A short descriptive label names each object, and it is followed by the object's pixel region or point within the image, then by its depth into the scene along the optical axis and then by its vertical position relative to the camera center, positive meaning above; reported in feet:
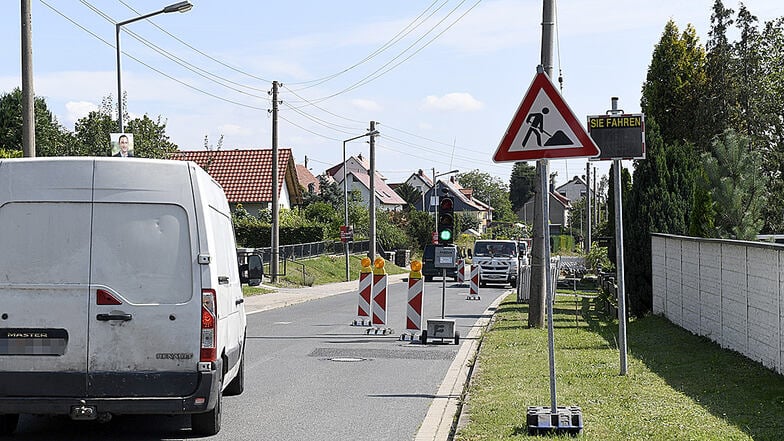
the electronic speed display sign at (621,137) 42.55 +4.68
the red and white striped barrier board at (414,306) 59.52 -3.37
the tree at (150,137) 138.99 +15.36
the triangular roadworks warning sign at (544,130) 29.03 +3.36
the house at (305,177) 319.47 +22.78
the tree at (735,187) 68.95 +4.21
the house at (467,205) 425.11 +18.92
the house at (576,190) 650.02 +37.81
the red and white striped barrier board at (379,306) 64.64 -3.68
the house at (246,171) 194.29 +14.79
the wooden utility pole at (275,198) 132.57 +6.38
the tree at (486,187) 546.67 +33.71
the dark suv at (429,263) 173.17 -2.57
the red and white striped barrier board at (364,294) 66.44 -3.00
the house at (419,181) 477.36 +31.62
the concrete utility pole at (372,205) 166.28 +7.04
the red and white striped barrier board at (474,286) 113.50 -4.14
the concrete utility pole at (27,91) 59.11 +9.06
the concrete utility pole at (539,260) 63.72 -0.78
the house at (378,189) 341.90 +20.47
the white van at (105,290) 26.89 -1.11
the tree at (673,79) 110.83 +18.35
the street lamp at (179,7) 81.92 +19.19
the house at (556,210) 502.79 +19.00
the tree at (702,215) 66.85 +2.21
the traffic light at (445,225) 66.18 +1.50
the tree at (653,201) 74.23 +3.49
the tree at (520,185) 549.95 +34.10
